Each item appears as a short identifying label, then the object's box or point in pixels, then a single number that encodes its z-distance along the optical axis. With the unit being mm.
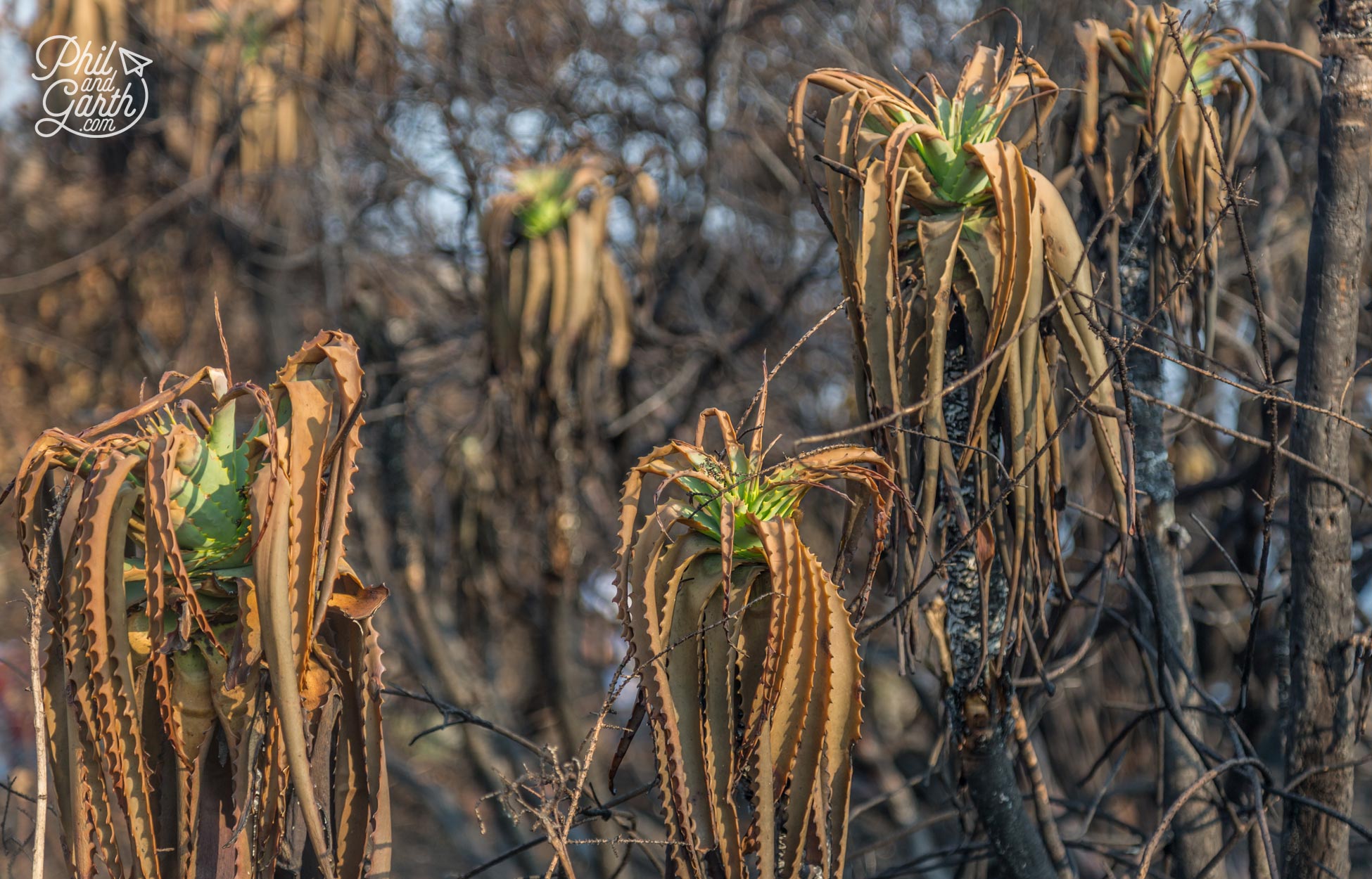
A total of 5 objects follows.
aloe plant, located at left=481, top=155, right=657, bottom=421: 9813
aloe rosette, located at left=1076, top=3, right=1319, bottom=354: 7008
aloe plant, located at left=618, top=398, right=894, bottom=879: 6437
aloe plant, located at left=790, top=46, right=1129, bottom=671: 6622
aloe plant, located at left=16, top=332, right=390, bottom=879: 6359
